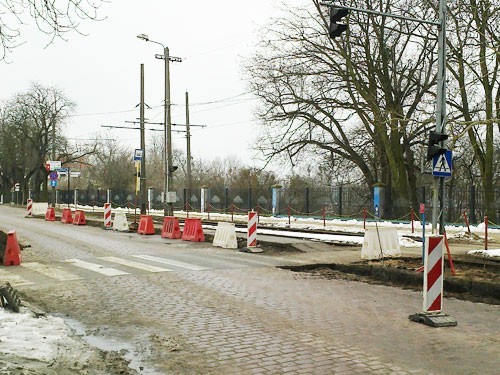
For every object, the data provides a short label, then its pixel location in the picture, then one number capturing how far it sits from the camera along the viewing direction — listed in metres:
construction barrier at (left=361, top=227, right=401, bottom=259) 14.31
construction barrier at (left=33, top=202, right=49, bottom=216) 40.88
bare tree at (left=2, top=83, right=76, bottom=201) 62.72
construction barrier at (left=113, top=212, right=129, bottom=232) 25.41
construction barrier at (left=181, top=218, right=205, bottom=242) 20.11
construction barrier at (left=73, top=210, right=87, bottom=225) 30.60
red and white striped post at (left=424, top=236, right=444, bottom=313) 7.66
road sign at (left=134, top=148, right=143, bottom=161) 32.84
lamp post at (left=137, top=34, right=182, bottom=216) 31.75
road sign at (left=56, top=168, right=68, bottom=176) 44.60
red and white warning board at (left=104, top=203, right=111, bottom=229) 27.23
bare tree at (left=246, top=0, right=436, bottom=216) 30.83
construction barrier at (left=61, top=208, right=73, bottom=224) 31.83
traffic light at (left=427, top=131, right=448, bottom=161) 11.02
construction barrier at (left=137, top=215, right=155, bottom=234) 23.50
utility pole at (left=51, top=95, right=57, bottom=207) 47.00
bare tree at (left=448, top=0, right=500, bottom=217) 15.93
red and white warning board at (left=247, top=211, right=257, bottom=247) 16.44
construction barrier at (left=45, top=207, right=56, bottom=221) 34.47
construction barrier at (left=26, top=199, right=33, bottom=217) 39.53
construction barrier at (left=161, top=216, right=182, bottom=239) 21.28
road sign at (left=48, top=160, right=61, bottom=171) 43.06
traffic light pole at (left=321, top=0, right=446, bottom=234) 12.48
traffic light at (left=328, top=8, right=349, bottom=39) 12.25
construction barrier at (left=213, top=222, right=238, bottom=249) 17.84
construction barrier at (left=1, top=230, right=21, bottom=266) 13.17
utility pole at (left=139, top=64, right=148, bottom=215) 33.34
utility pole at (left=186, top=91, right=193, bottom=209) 45.14
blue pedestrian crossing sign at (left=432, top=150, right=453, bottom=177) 11.14
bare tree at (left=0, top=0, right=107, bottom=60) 7.24
